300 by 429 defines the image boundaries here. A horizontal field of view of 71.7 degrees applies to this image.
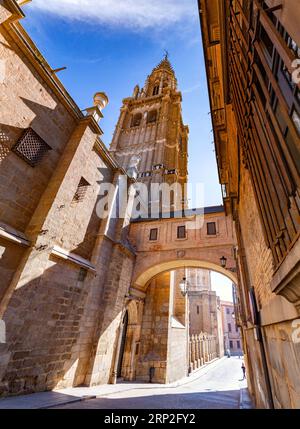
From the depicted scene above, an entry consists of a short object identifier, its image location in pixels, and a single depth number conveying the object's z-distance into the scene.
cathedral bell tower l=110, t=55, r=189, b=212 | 27.60
